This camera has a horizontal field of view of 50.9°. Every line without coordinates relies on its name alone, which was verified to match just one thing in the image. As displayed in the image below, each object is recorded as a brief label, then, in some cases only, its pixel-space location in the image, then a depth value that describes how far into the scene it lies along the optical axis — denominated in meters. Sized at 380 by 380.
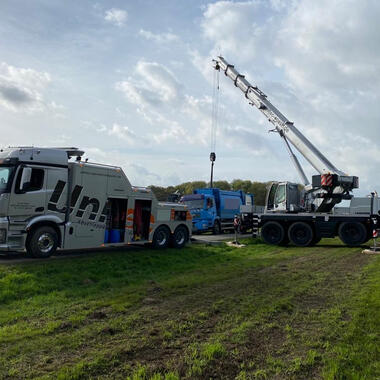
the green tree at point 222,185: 62.42
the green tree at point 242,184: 64.19
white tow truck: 11.08
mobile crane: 18.52
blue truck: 25.56
